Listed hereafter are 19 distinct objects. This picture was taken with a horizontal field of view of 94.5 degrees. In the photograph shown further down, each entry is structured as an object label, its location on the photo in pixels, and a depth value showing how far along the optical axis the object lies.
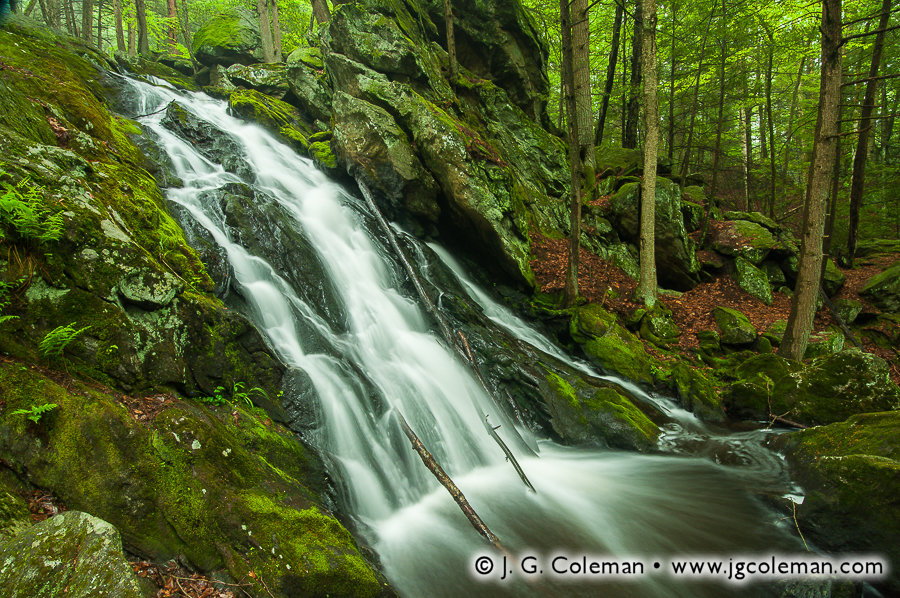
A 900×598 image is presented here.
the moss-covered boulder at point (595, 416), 7.07
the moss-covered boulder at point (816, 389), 6.68
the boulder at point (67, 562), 2.06
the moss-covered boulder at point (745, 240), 12.88
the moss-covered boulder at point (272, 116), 12.70
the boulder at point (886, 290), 11.24
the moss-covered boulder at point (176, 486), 2.72
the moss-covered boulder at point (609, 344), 8.98
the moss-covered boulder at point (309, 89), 13.73
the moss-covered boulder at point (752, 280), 12.24
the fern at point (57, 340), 3.15
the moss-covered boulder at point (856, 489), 3.78
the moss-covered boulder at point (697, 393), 7.95
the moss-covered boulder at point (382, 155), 10.09
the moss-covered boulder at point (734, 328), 10.04
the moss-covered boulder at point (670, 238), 12.22
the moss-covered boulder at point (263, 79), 15.21
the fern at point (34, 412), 2.69
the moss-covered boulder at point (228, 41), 18.31
